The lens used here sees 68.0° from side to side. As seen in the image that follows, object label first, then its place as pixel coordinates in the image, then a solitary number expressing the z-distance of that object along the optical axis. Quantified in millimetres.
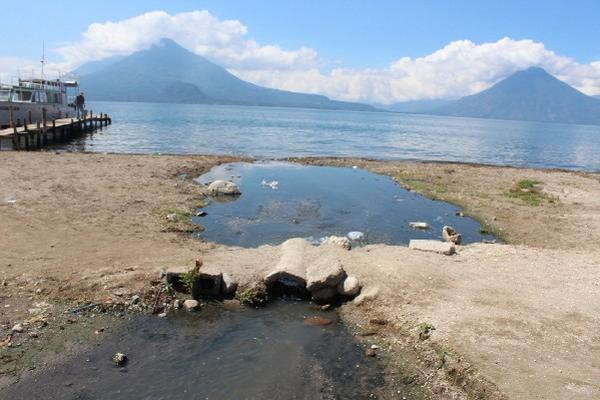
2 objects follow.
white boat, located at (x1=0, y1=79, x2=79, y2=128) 44512
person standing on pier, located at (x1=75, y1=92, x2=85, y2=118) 59625
